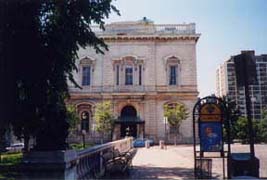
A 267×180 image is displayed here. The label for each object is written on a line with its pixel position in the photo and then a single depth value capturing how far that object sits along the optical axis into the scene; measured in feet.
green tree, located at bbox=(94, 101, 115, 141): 136.98
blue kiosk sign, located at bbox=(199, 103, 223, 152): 33.63
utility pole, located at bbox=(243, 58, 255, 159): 28.86
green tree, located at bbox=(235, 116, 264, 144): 137.82
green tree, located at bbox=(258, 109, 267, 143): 150.39
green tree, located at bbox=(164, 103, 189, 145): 138.21
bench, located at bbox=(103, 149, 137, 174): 35.91
